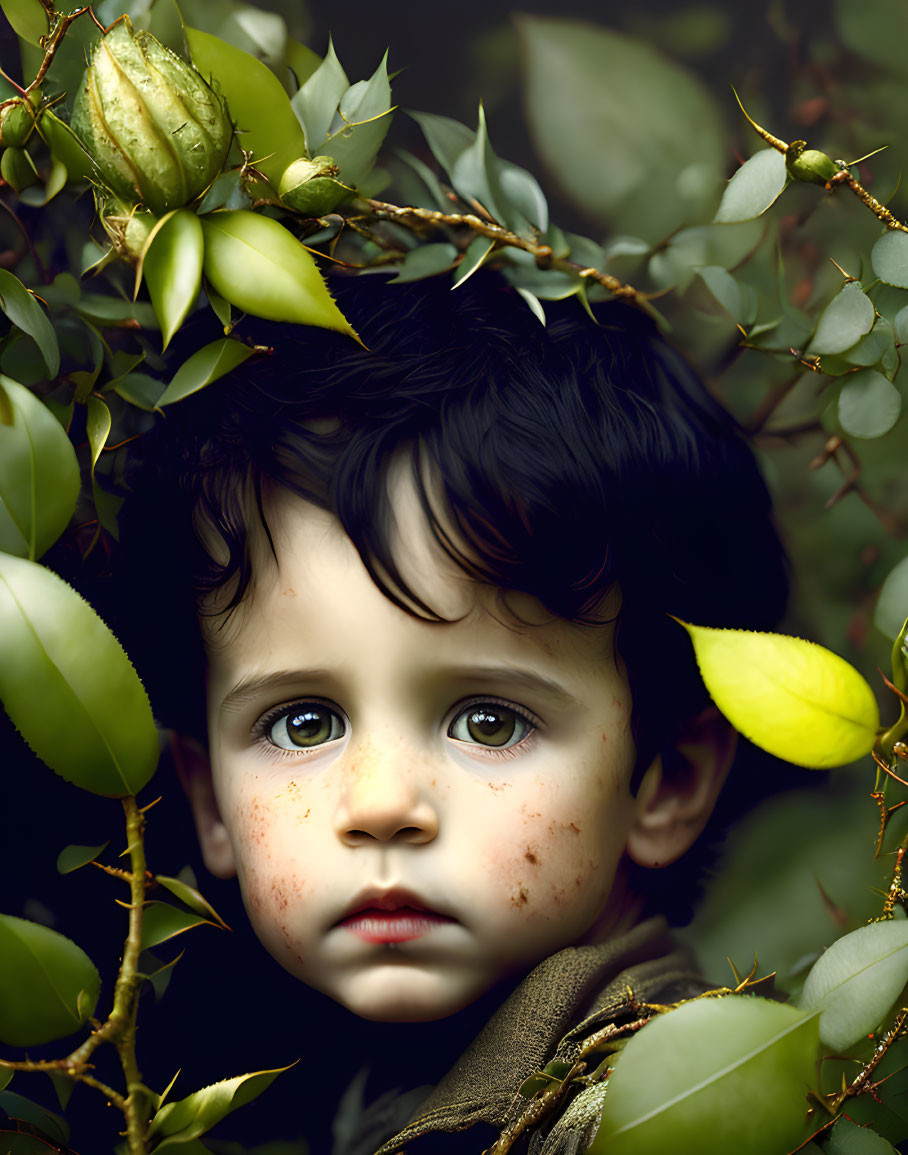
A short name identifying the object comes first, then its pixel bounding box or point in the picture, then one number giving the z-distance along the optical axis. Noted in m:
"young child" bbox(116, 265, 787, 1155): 1.12
